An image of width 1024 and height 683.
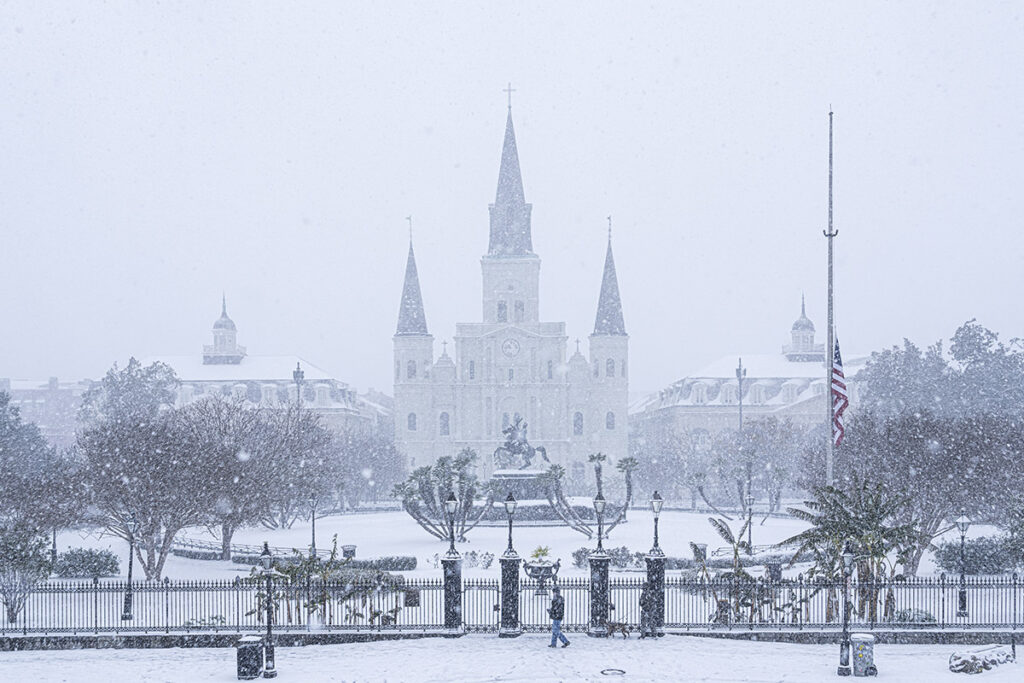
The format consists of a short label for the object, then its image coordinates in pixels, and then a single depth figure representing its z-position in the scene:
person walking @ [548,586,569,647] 19.30
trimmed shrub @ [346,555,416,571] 31.17
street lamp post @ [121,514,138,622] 21.95
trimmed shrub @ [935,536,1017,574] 29.14
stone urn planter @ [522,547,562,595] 23.59
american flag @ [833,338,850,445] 26.03
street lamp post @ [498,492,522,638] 20.45
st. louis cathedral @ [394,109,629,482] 85.44
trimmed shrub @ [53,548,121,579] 29.84
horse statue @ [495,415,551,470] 47.47
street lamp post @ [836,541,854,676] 17.61
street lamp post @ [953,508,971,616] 22.16
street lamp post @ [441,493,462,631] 20.62
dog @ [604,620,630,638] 20.38
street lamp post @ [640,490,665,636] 20.56
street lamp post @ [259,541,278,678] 17.53
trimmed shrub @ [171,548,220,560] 35.37
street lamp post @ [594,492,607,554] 22.84
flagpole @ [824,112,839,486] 25.70
